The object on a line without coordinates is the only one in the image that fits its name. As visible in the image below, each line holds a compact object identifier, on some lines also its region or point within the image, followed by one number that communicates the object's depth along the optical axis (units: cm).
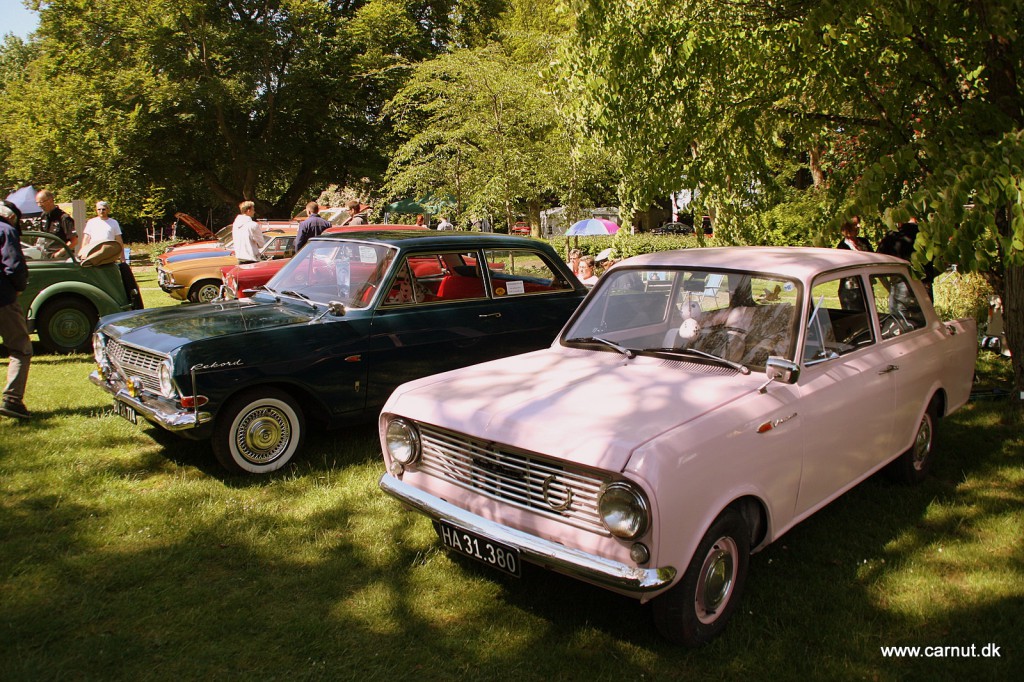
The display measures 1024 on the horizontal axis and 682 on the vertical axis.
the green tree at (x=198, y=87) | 3039
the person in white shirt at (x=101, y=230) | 1138
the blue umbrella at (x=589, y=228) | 2205
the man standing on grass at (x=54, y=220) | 1093
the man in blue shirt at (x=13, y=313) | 625
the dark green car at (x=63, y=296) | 945
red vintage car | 1126
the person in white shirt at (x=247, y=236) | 1241
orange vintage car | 1442
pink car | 308
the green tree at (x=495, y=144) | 1739
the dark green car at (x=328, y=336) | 506
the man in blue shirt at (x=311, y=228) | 1167
